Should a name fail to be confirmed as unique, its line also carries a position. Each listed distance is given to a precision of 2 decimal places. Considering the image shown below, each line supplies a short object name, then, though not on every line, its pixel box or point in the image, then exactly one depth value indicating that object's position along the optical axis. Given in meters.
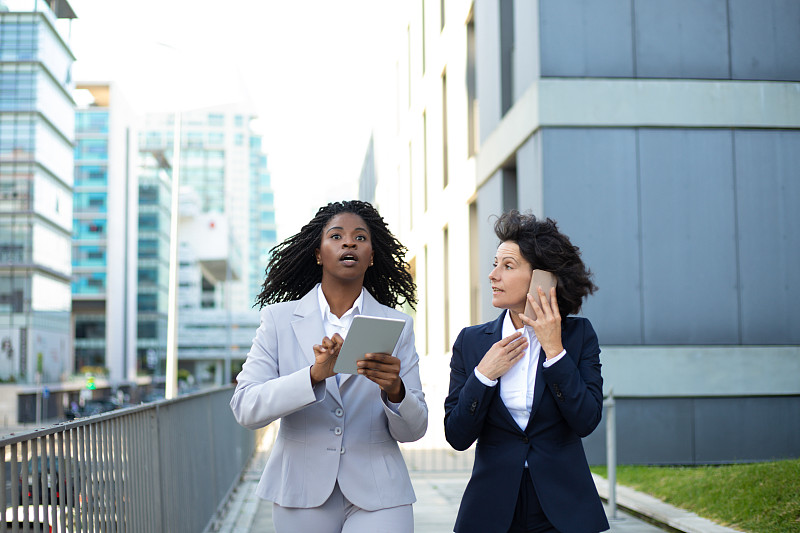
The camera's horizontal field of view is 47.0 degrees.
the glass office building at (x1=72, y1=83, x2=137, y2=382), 107.44
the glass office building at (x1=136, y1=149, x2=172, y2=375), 114.31
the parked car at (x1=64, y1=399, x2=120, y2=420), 50.17
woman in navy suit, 3.53
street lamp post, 20.61
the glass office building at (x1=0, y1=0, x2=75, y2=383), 63.47
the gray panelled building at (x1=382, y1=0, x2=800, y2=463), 14.41
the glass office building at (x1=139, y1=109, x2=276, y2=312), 184.75
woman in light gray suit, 3.47
